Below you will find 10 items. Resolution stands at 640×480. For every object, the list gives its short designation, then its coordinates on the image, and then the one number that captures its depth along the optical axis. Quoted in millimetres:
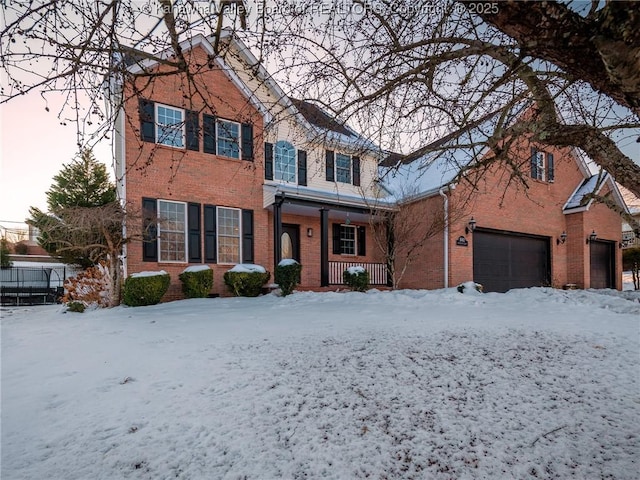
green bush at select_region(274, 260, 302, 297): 9312
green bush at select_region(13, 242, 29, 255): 23156
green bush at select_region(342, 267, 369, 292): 10352
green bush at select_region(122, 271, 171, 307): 8102
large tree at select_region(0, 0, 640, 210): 1593
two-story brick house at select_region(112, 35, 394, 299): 9133
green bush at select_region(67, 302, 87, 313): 7891
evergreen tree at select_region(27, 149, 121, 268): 15703
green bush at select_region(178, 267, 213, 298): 8938
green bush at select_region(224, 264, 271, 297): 9352
